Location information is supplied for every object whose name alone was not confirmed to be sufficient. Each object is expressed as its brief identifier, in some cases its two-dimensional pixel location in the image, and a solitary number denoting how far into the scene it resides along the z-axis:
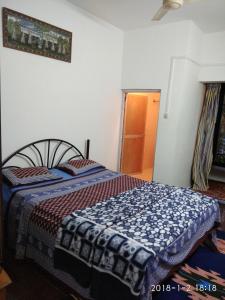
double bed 1.47
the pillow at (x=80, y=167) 3.01
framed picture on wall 2.50
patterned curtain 4.39
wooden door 4.85
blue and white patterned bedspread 1.42
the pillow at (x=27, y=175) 2.40
